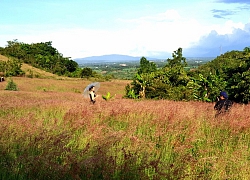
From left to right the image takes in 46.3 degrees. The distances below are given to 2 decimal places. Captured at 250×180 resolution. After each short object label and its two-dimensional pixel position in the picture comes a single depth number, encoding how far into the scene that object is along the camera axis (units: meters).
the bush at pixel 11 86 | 25.50
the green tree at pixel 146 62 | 46.75
